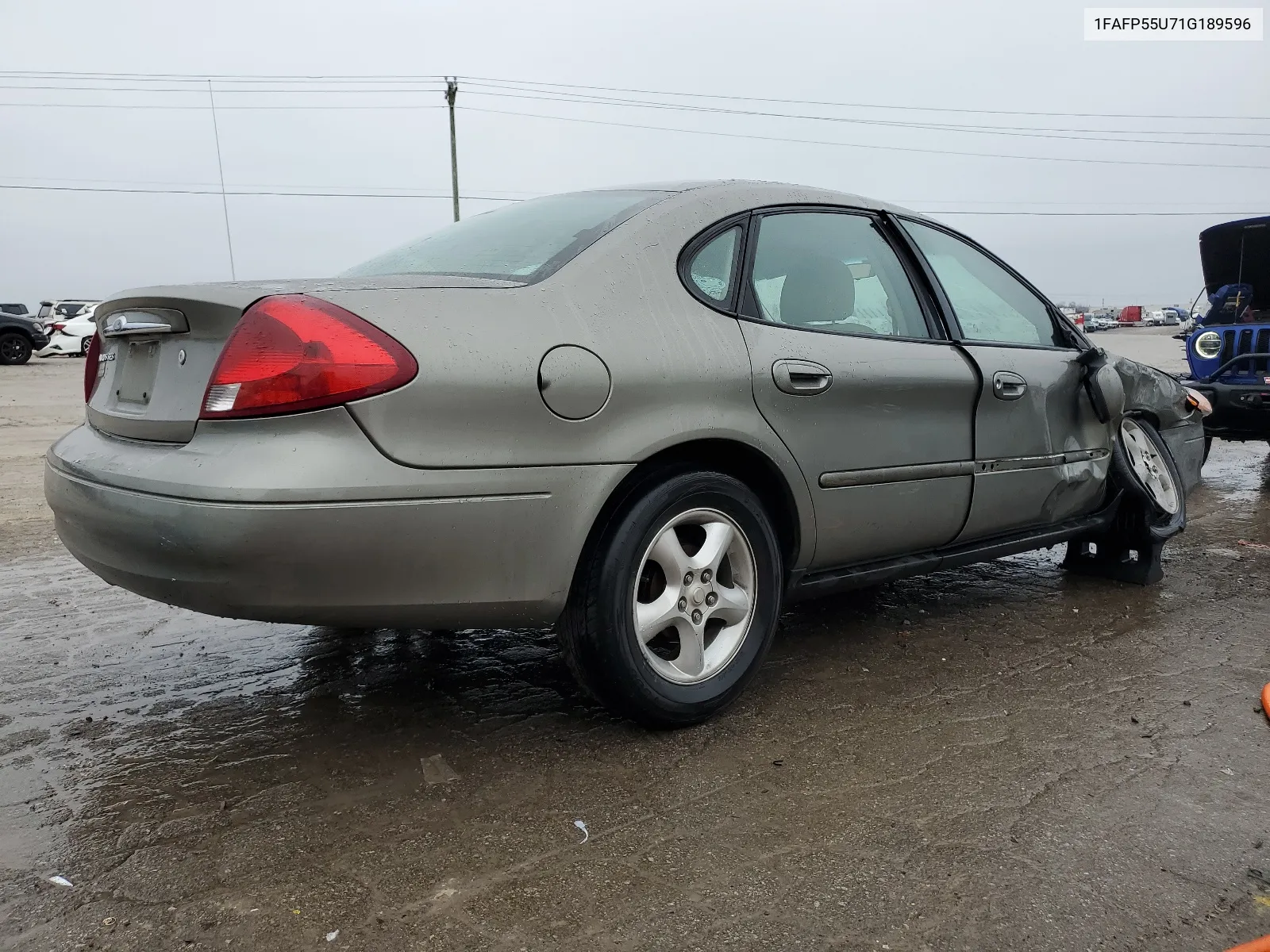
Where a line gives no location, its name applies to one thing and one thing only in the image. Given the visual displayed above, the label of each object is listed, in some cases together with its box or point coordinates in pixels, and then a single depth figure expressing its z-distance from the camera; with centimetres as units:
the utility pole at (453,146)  3156
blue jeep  740
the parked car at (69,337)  2669
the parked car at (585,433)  220
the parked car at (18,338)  2198
